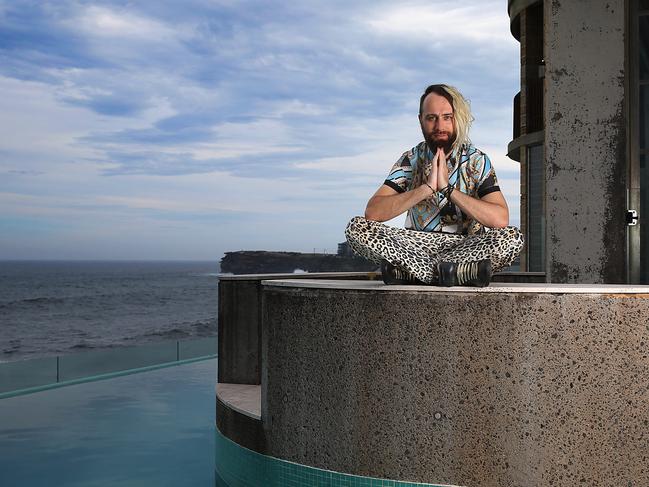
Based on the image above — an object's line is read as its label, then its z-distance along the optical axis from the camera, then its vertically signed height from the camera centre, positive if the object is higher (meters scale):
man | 5.04 +0.38
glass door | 8.98 +1.48
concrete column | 8.93 +1.46
